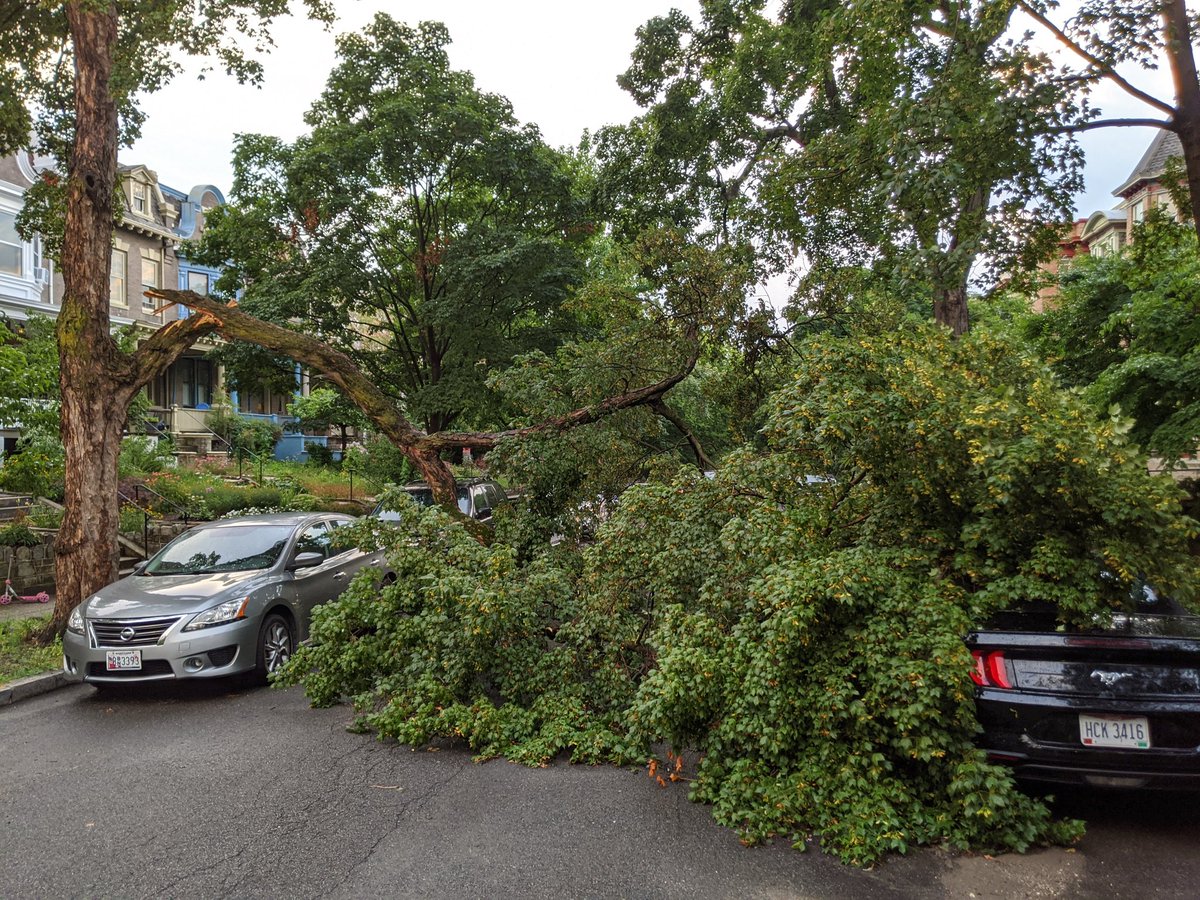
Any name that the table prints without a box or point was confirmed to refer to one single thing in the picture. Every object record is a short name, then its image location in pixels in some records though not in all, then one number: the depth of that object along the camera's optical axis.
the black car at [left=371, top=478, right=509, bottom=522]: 12.55
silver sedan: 6.61
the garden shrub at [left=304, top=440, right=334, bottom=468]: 27.66
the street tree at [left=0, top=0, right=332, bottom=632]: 8.80
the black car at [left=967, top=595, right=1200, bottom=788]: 3.74
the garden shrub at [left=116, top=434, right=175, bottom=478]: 18.06
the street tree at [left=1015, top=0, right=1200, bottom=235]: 8.14
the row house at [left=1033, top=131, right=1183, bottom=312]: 28.34
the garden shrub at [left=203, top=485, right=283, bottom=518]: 16.92
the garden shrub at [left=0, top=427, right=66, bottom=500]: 12.37
